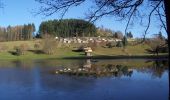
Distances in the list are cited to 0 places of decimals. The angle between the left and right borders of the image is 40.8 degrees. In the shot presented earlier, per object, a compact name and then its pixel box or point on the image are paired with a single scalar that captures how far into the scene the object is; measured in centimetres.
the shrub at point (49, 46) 5425
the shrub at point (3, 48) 5771
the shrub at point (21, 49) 5513
